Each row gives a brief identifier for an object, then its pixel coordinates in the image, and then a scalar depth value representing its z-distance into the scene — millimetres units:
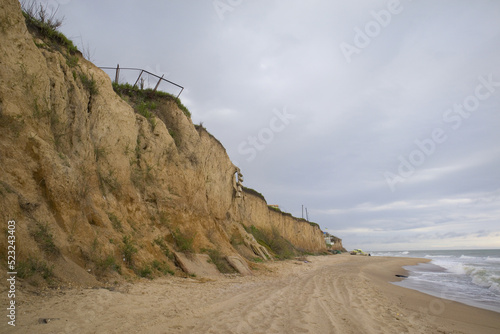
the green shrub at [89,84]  9305
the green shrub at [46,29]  8336
